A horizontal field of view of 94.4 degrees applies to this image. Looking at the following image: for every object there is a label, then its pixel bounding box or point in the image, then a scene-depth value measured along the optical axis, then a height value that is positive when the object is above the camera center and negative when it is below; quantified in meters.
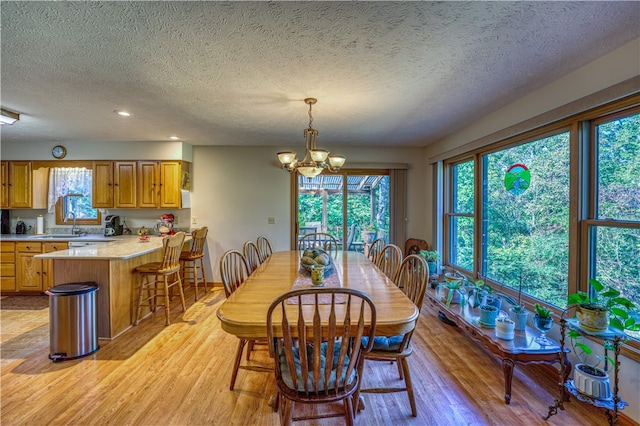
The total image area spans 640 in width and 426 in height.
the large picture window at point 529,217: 2.44 -0.05
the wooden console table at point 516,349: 2.03 -0.97
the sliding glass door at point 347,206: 4.98 +0.10
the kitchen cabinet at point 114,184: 4.49 +0.41
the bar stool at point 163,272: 3.28 -0.68
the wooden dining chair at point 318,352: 1.40 -0.70
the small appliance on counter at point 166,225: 4.49 -0.21
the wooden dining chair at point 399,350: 1.84 -0.87
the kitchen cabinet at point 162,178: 4.48 +0.51
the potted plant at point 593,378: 1.71 -0.99
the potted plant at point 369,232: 5.02 -0.34
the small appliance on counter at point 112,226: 4.54 -0.23
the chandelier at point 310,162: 2.57 +0.45
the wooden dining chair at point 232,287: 2.13 -0.61
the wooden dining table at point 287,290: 1.51 -0.54
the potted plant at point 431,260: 3.76 -0.65
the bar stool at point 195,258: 4.10 -0.65
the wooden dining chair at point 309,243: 4.43 -0.49
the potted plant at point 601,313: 1.63 -0.58
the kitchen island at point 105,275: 2.86 -0.63
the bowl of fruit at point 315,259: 2.45 -0.40
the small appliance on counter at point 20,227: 4.65 -0.26
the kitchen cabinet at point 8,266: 4.14 -0.77
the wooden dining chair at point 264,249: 3.47 -0.56
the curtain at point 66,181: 4.59 +0.47
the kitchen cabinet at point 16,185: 4.54 +0.40
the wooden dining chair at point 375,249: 3.40 -0.44
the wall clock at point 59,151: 4.49 +0.91
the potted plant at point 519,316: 2.36 -0.84
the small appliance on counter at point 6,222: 4.65 -0.17
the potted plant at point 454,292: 2.99 -0.82
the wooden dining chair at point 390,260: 2.96 -0.51
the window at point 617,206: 1.89 +0.04
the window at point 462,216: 3.79 -0.05
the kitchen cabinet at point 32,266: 4.14 -0.77
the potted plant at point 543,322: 2.15 -0.81
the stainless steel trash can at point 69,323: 2.53 -0.96
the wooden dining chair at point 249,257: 2.91 -0.47
